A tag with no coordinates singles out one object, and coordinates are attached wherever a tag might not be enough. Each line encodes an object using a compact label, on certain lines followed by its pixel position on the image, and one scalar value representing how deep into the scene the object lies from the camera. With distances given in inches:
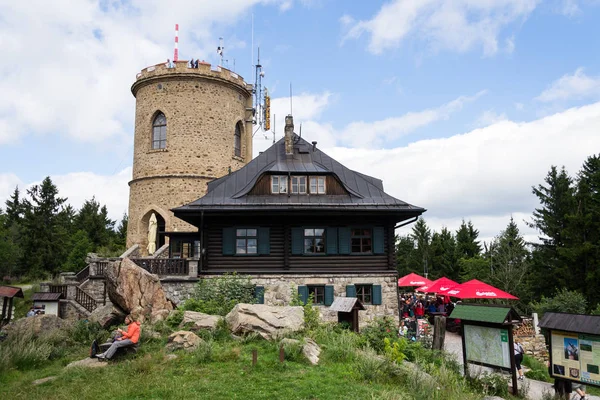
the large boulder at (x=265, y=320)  519.2
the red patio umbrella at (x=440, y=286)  947.0
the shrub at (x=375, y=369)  397.1
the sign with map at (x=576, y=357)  415.5
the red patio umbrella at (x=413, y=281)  1065.6
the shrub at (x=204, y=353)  426.9
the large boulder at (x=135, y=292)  593.6
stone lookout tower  1133.7
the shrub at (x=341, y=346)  450.9
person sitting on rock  442.6
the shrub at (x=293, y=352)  434.0
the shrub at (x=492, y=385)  443.5
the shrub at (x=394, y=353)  443.2
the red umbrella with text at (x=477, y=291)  810.2
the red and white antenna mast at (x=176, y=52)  1177.5
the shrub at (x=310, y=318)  579.6
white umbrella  1026.1
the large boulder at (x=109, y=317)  598.9
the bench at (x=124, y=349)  453.1
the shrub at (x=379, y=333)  511.8
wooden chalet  824.9
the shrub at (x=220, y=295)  671.8
